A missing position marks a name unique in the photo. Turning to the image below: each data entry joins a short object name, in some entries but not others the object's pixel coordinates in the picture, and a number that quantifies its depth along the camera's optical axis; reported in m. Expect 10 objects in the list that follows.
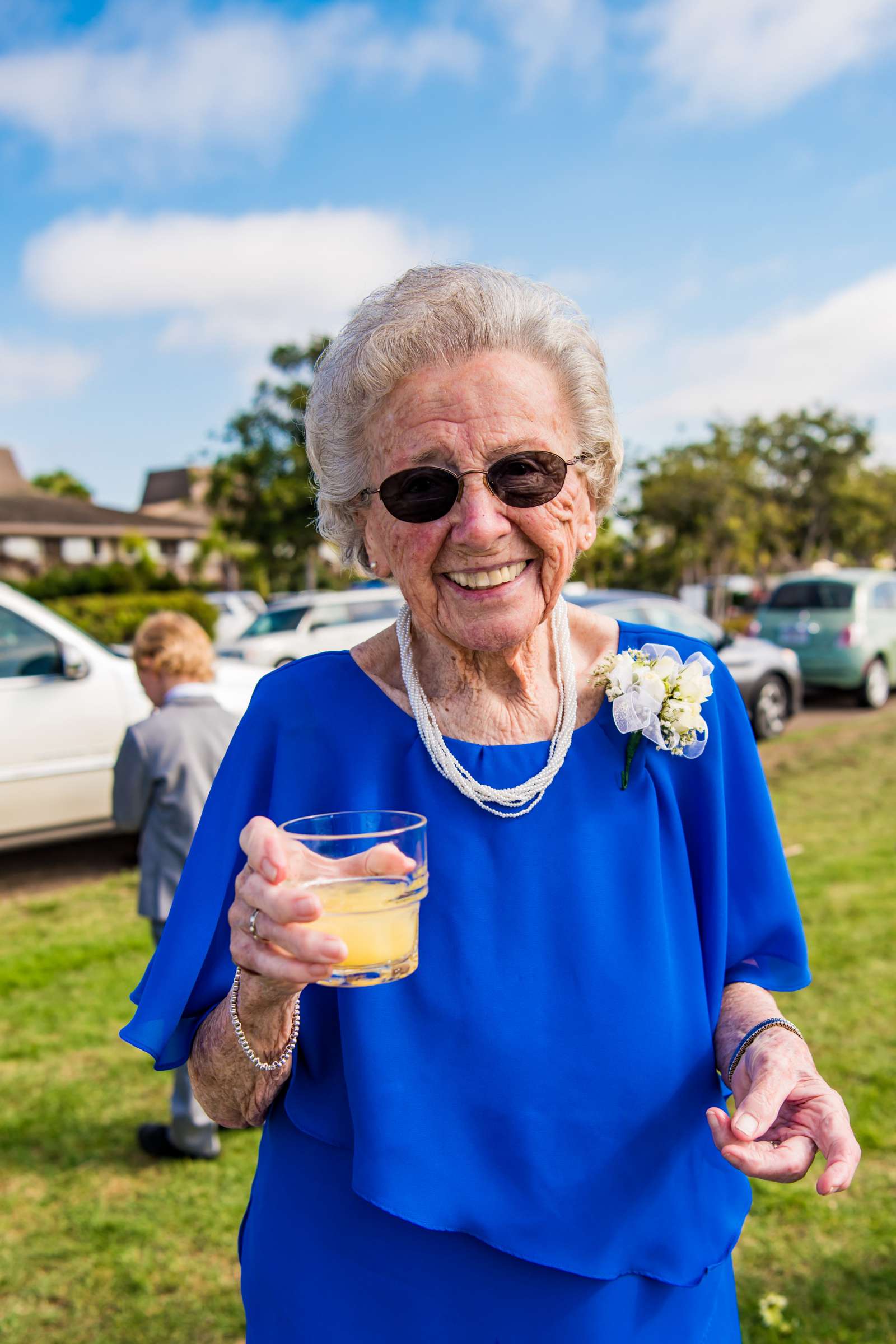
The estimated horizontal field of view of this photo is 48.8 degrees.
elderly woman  1.43
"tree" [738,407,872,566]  33.69
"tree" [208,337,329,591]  26.81
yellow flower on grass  2.76
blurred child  3.95
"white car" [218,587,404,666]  13.87
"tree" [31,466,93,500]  76.31
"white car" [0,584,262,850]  6.44
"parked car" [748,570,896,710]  13.28
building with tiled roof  45.00
